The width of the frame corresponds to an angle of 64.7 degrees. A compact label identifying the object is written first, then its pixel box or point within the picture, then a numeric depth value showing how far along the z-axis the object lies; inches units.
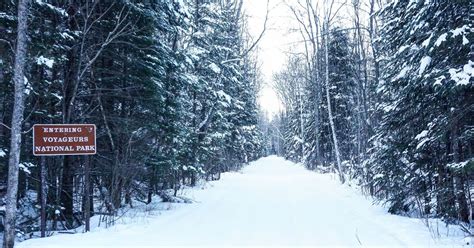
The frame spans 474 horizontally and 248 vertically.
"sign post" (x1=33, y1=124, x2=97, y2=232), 284.4
